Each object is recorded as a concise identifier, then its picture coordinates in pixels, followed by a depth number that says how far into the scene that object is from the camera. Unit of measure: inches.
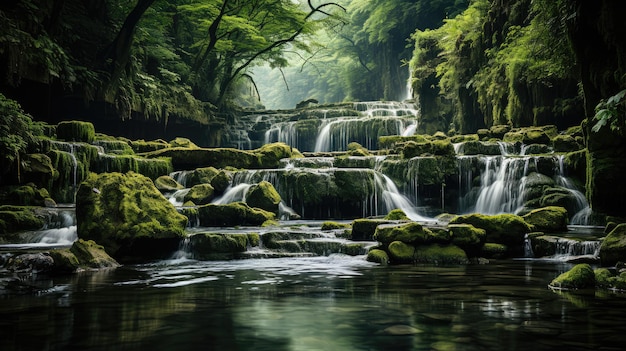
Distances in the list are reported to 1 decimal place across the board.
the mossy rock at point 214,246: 404.8
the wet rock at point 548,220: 463.8
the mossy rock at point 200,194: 674.8
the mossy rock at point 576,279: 250.1
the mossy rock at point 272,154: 850.1
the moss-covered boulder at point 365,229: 456.1
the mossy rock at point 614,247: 318.3
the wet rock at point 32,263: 317.7
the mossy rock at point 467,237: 386.9
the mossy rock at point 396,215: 539.8
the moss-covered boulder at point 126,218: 384.5
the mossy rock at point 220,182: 703.7
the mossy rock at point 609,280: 238.8
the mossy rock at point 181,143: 951.6
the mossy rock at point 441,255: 374.6
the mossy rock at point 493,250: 396.5
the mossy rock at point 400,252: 375.9
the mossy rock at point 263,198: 644.7
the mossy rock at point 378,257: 376.2
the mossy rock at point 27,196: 566.6
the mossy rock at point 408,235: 387.9
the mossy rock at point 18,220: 463.8
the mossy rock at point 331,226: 512.7
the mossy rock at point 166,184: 716.0
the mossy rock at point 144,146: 903.7
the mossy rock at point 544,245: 394.3
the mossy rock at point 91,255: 343.9
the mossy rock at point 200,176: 762.2
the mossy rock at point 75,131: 770.8
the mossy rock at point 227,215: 560.7
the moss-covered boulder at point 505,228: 409.4
